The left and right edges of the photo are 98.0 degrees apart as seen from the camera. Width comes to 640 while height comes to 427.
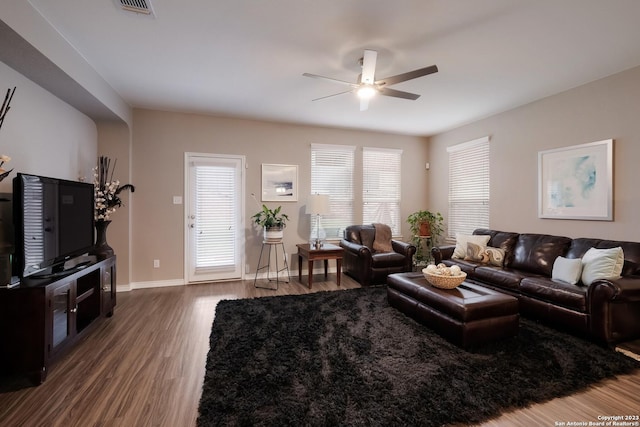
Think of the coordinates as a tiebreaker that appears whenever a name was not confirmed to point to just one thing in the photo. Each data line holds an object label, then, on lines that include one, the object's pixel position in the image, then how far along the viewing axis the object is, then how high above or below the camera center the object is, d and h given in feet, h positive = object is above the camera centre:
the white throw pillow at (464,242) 13.91 -1.52
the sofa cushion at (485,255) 12.93 -2.01
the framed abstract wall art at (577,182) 10.74 +1.30
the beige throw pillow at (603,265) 8.80 -1.67
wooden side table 14.24 -2.18
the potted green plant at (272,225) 14.48 -0.71
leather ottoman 7.93 -3.04
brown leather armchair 14.47 -2.46
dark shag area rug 5.57 -3.96
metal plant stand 15.97 -3.16
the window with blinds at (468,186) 15.96 +1.59
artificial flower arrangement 11.55 +0.95
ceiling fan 8.25 +4.19
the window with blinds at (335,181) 17.33 +1.97
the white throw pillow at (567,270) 9.50 -2.01
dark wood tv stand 6.37 -2.75
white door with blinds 14.98 -0.35
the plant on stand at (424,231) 18.04 -1.22
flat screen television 6.68 -0.35
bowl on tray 9.21 -2.27
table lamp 15.05 +0.36
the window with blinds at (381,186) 18.52 +1.74
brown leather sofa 7.95 -2.50
